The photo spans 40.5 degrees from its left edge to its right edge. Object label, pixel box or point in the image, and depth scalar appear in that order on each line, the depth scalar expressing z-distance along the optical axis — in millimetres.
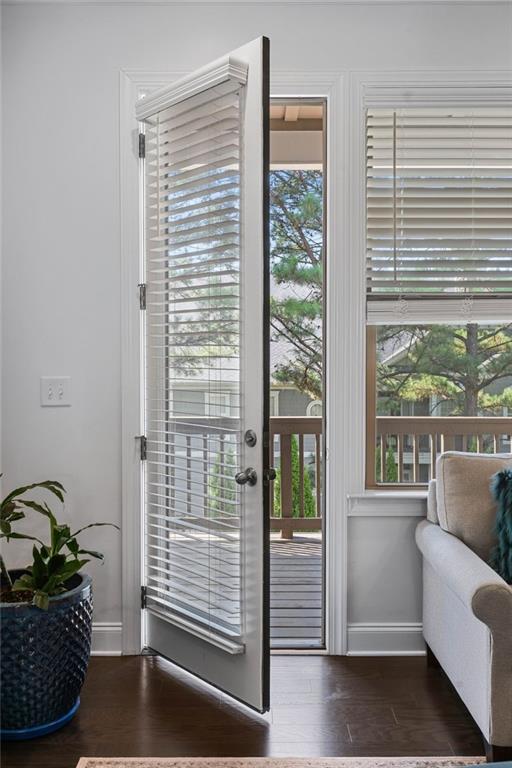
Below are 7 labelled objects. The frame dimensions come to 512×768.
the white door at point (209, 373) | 2486
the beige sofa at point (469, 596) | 2082
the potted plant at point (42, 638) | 2330
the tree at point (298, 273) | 4820
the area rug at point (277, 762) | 2199
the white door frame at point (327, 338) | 2941
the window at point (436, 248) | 2988
